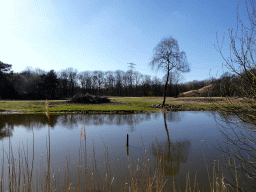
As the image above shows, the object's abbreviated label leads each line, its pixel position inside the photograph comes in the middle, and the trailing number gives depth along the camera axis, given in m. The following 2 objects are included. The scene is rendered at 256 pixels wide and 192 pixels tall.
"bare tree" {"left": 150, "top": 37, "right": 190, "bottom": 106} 20.86
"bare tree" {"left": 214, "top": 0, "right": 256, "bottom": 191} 3.07
